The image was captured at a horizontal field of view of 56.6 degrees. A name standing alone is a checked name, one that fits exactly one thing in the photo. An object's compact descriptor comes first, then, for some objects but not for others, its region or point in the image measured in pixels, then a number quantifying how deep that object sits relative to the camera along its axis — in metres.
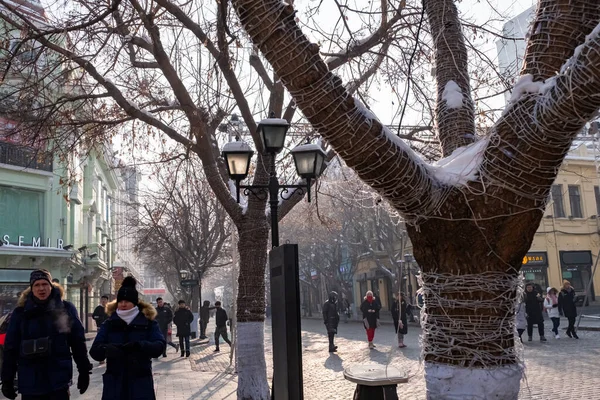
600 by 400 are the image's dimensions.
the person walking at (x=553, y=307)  16.12
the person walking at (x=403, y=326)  15.89
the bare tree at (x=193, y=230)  24.53
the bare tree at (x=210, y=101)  8.04
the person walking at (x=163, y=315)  17.48
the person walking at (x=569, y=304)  15.52
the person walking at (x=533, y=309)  15.18
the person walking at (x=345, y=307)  38.83
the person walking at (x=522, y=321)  14.23
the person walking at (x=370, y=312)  16.12
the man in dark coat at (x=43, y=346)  4.70
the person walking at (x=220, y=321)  17.94
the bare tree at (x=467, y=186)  3.04
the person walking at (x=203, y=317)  24.20
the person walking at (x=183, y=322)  16.41
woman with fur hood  4.62
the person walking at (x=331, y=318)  16.84
